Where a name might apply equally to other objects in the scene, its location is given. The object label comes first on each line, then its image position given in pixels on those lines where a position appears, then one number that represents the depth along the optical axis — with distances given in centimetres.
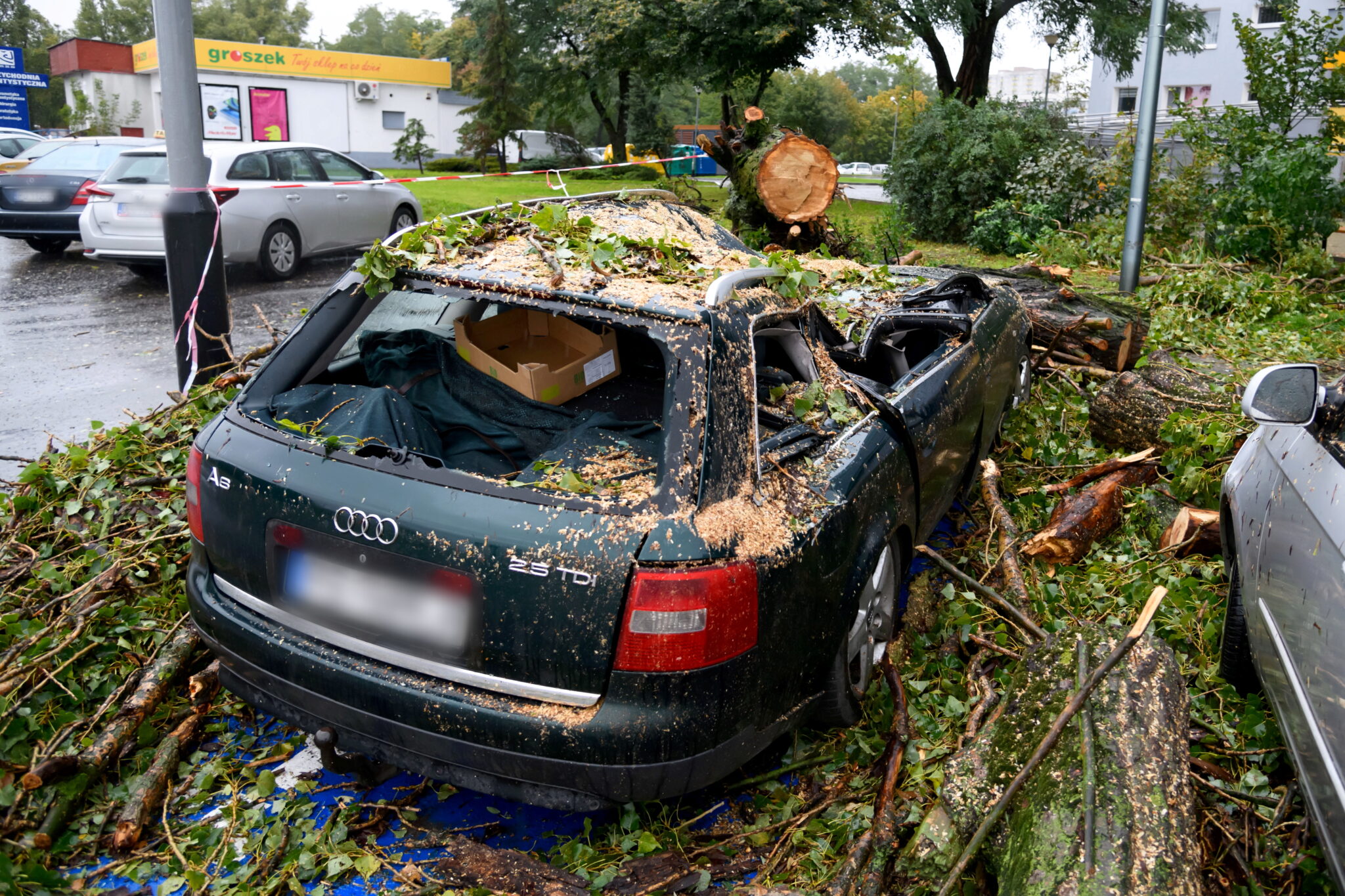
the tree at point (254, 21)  8444
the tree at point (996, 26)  2469
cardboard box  346
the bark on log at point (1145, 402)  586
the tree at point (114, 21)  7944
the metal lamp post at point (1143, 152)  1111
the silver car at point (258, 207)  1098
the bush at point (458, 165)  4619
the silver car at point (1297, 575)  237
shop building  4650
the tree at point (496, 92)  4122
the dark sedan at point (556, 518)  249
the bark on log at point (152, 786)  283
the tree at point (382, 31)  11200
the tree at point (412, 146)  4291
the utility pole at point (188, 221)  525
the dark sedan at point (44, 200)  1293
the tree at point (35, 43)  5894
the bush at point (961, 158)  1752
